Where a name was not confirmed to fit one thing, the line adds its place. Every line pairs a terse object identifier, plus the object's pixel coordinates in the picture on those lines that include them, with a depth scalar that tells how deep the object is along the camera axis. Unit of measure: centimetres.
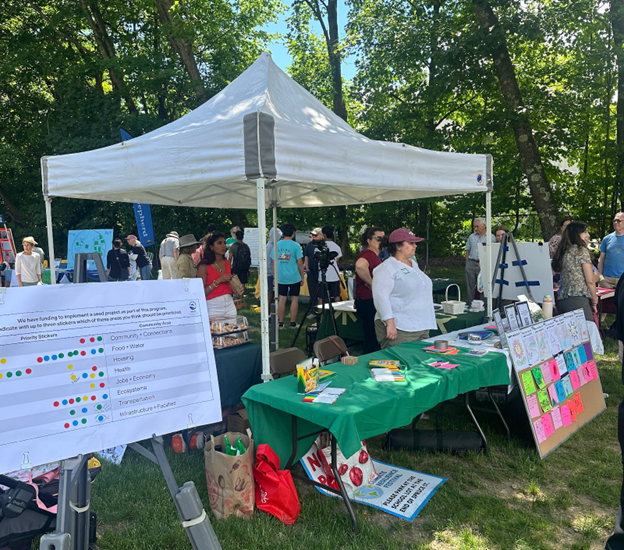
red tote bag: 255
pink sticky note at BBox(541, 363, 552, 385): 338
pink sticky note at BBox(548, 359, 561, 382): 347
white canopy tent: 292
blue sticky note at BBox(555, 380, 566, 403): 350
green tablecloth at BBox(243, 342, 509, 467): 236
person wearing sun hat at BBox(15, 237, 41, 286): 893
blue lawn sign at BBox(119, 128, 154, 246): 1312
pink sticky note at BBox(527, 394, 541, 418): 318
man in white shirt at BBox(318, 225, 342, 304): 734
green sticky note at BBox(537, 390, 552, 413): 329
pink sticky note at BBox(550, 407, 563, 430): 342
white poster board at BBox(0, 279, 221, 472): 150
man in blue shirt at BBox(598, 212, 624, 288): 618
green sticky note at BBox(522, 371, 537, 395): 318
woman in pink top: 414
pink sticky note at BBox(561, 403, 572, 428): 352
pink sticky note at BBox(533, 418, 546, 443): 321
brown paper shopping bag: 251
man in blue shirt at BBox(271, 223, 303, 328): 665
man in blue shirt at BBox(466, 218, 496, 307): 802
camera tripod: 521
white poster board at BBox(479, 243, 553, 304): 490
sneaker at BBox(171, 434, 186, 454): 343
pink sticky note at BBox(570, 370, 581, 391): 370
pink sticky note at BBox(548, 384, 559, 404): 341
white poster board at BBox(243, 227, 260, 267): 991
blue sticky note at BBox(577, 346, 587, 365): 390
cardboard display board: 322
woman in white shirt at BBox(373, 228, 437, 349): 372
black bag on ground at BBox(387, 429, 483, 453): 335
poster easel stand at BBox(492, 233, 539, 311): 488
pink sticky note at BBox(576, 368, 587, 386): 380
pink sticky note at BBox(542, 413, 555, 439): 330
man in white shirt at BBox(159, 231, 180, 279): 647
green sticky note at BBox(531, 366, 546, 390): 329
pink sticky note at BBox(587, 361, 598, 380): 399
